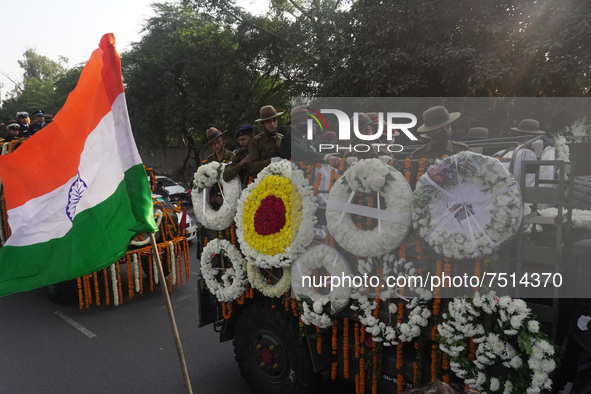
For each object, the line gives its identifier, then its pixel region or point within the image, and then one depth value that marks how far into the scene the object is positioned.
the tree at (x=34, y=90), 37.22
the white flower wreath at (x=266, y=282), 3.87
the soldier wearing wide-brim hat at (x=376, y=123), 6.59
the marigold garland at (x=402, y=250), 3.17
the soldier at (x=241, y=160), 4.48
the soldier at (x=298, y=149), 4.44
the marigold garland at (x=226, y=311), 4.53
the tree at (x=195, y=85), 19.77
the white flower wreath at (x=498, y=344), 2.59
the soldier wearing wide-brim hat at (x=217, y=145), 6.23
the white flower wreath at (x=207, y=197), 4.34
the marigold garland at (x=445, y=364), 3.02
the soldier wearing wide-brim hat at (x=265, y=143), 4.55
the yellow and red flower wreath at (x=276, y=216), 3.68
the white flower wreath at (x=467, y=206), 2.74
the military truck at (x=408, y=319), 2.76
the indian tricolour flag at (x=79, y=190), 2.85
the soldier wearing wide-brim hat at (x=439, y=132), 4.66
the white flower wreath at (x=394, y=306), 3.06
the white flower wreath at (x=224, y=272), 4.29
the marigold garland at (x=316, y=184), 3.74
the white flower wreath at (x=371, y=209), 3.13
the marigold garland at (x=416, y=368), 3.16
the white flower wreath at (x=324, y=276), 3.45
